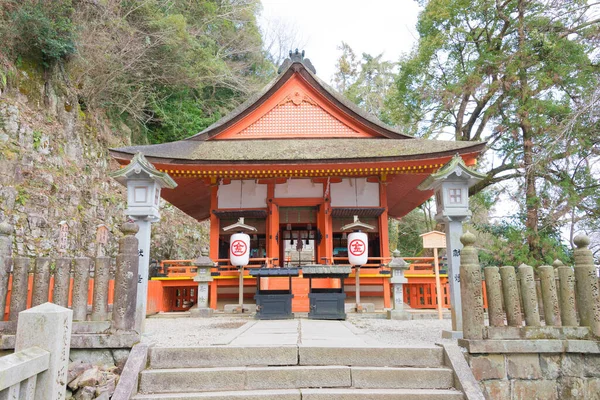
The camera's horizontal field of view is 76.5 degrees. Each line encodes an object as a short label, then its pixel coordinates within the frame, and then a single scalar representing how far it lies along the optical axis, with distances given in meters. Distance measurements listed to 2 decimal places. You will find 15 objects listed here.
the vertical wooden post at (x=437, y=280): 7.76
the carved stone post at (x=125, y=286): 4.32
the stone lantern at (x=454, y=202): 5.85
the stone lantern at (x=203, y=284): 9.63
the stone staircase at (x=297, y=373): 3.84
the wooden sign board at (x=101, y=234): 13.71
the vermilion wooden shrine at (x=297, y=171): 10.38
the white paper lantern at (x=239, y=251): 9.35
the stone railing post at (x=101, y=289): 4.41
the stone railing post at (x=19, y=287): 4.37
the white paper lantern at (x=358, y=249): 9.04
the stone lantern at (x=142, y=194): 6.24
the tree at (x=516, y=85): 11.88
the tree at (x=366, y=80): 30.66
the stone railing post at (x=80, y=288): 4.41
